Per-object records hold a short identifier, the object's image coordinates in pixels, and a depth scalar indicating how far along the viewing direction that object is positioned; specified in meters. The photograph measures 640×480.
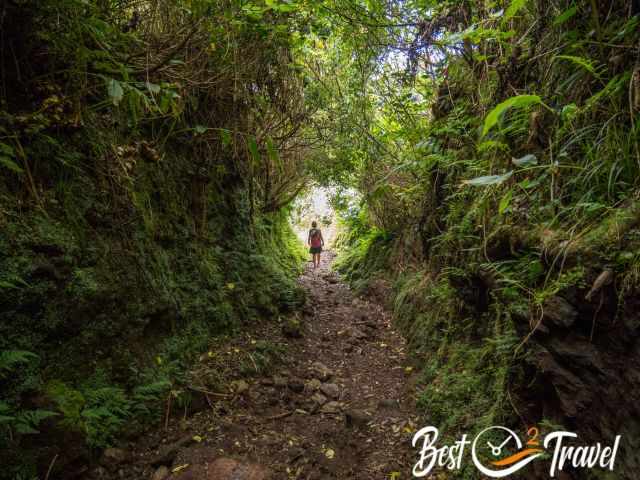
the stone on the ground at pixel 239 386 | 4.06
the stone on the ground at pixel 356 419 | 3.70
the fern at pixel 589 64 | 2.07
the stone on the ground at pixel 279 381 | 4.36
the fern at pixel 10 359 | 2.25
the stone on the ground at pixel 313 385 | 4.39
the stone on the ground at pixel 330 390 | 4.30
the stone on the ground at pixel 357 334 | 6.04
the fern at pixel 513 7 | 2.10
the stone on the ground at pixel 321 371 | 4.71
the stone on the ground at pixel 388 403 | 4.02
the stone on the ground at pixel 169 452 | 2.95
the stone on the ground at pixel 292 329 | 5.56
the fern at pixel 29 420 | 2.21
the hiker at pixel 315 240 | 12.23
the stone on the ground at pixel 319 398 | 4.13
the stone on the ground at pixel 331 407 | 3.98
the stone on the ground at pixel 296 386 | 4.31
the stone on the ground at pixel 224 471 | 2.82
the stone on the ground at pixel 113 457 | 2.78
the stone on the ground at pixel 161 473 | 2.82
